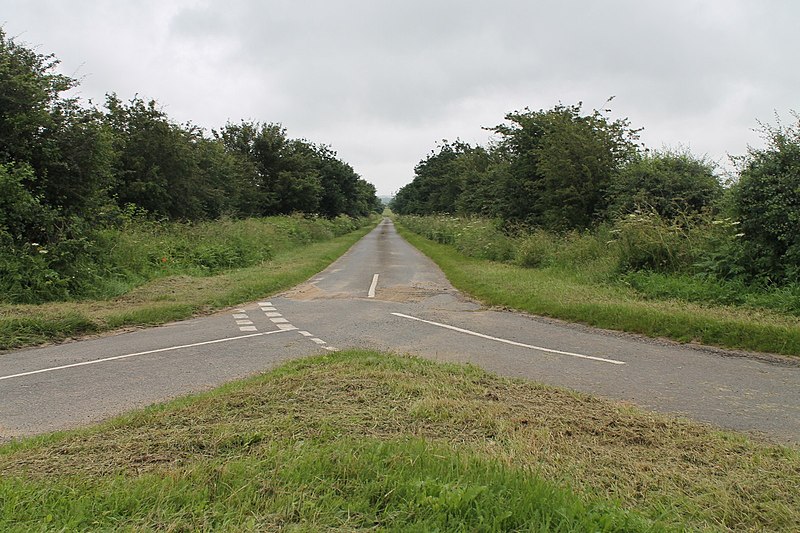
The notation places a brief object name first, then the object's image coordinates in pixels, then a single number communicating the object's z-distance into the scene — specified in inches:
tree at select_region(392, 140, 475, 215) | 2160.4
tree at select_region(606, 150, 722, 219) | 647.8
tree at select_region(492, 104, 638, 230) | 775.1
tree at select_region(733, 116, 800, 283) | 411.8
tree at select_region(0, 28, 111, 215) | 530.6
